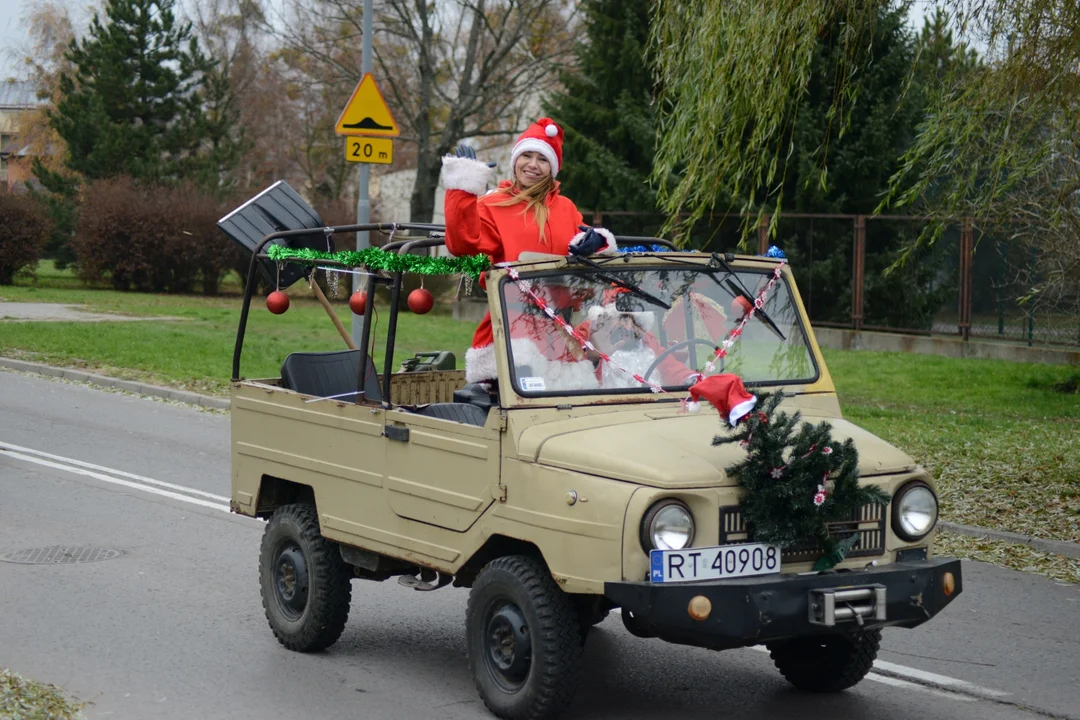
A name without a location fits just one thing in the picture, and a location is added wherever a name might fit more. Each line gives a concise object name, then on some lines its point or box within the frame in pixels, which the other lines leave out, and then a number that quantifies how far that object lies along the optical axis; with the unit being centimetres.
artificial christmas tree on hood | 863
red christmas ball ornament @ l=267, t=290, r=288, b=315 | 1173
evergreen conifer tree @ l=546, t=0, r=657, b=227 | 4555
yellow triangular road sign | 2542
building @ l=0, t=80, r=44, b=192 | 10368
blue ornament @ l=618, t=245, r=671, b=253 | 1075
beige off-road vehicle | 853
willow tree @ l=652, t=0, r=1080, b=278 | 1622
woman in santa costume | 982
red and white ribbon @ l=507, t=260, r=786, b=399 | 989
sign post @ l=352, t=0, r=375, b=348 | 2723
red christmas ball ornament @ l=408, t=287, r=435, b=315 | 1018
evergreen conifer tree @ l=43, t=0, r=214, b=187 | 7196
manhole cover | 1457
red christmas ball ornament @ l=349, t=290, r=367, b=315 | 1230
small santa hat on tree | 877
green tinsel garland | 995
